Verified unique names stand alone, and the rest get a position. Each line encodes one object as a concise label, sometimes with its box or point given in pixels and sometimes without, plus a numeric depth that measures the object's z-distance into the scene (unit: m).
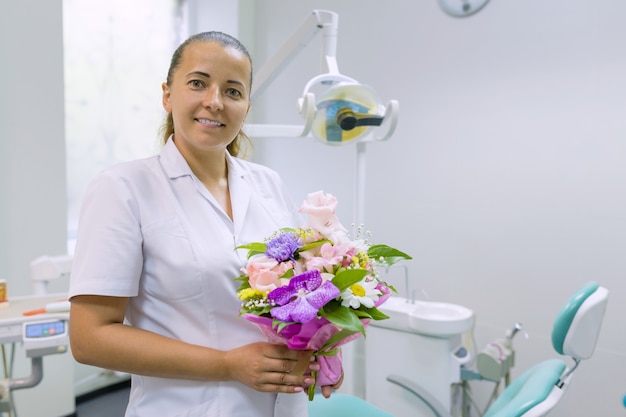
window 2.85
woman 0.87
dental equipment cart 1.60
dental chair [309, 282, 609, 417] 1.16
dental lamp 1.61
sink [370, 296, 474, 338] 1.89
